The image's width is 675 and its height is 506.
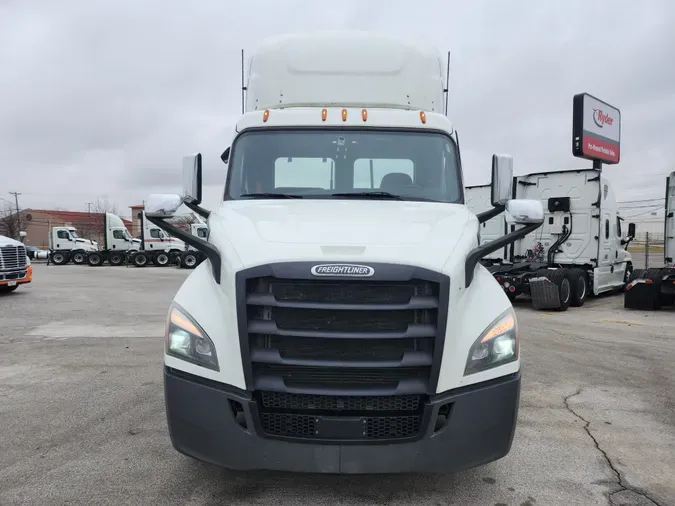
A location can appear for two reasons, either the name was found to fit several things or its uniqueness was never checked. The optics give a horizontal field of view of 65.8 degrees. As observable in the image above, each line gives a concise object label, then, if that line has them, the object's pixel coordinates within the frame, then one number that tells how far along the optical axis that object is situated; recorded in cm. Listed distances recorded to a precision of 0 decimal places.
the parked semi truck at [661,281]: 1229
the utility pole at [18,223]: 6956
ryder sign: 1723
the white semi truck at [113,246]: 3528
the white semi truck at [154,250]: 3416
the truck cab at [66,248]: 3616
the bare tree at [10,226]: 6694
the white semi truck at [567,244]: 1265
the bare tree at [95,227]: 7855
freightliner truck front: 283
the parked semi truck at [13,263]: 1401
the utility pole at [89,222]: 7566
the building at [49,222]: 8038
